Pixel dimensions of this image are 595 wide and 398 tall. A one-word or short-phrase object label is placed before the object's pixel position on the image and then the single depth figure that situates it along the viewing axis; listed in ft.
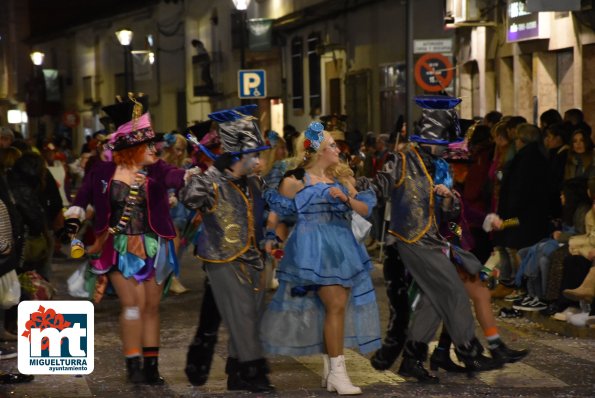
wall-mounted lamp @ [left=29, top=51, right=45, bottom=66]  193.47
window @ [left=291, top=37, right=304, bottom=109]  131.13
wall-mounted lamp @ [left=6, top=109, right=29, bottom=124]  209.67
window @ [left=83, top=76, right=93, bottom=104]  224.12
